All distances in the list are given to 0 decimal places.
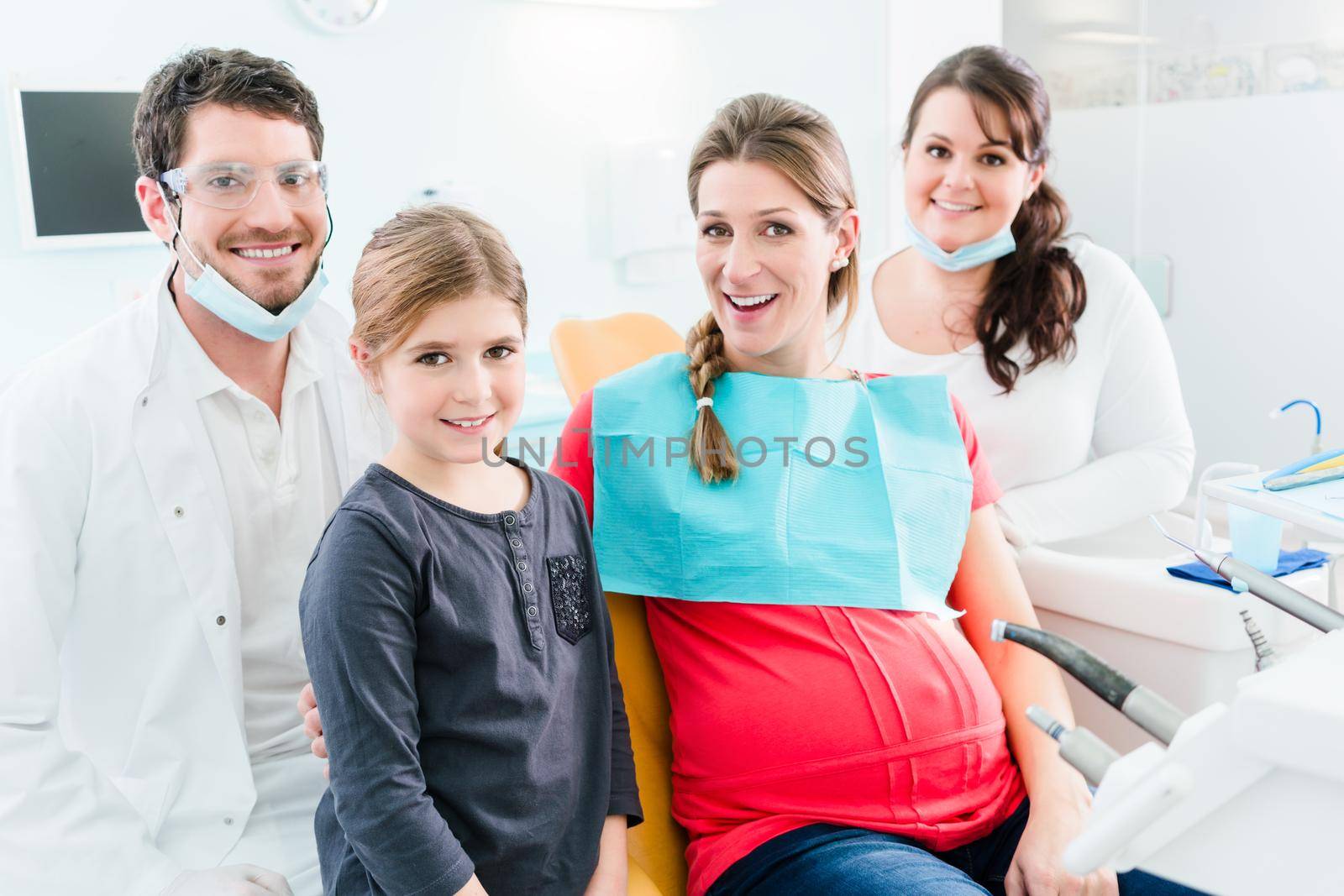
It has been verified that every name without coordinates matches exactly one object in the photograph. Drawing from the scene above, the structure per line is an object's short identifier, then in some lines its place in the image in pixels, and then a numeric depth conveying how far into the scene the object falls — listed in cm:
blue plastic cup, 157
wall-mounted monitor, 241
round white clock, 274
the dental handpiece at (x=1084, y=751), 71
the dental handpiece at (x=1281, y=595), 91
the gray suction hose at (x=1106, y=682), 74
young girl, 100
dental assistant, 188
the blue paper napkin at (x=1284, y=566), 157
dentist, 121
